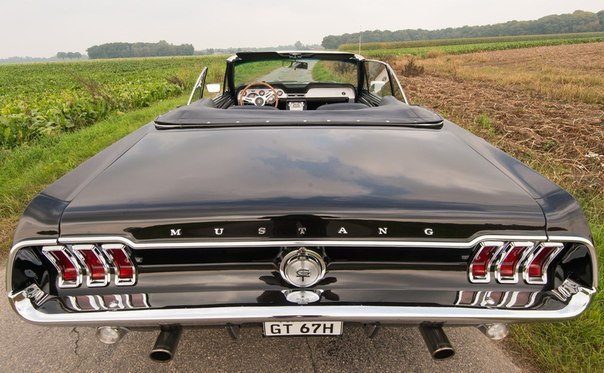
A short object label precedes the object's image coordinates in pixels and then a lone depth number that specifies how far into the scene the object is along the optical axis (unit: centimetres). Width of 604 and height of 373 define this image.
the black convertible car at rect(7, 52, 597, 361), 137
